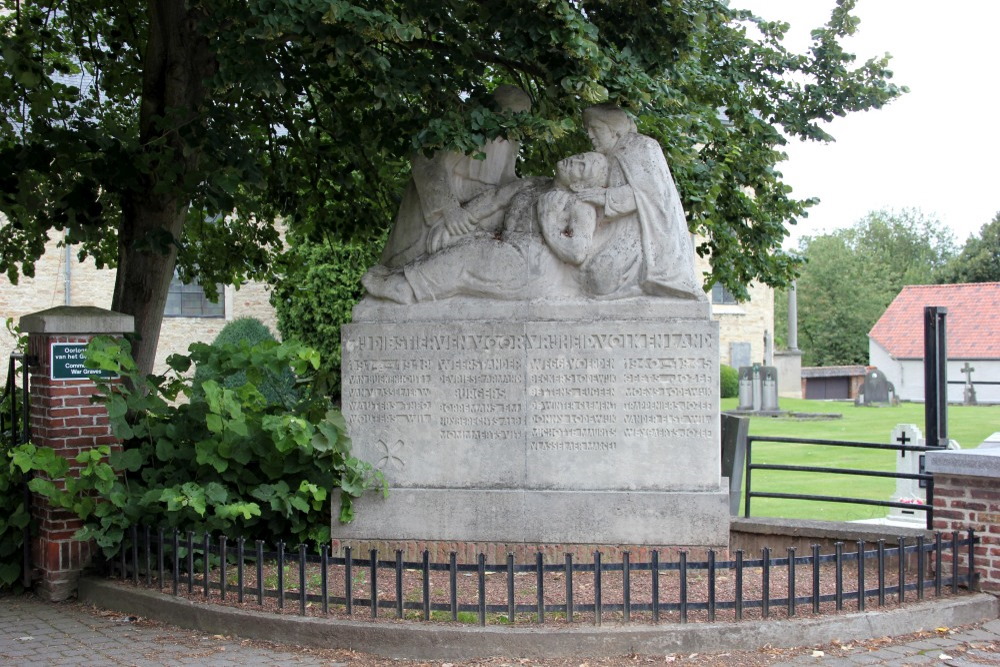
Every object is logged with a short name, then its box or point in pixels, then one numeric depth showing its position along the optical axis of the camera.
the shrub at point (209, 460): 7.23
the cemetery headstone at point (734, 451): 10.41
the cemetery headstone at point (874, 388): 34.19
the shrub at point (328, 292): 24.06
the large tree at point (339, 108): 7.91
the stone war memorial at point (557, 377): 7.62
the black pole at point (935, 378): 10.27
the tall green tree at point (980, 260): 47.88
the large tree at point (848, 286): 54.69
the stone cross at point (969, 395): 33.41
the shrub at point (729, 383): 33.75
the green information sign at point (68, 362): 7.57
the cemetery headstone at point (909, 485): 12.21
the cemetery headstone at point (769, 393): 29.97
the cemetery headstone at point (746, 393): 30.64
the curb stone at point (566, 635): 6.00
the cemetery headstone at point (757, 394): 30.13
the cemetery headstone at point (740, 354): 38.06
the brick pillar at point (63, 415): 7.58
